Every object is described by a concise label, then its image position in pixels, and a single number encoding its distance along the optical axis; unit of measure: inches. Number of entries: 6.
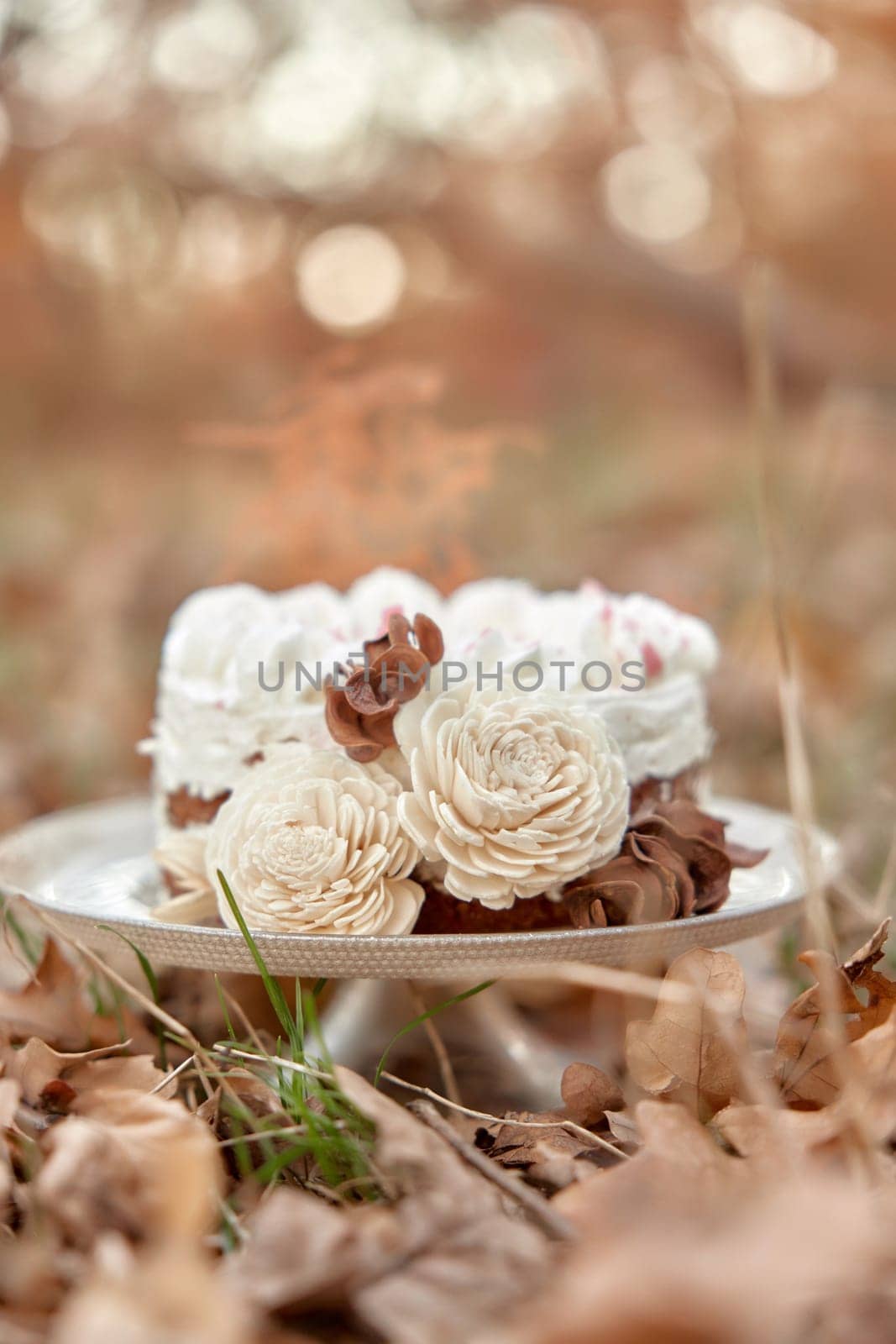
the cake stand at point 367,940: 30.9
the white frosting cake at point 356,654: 33.0
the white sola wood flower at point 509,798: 30.9
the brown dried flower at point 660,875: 31.8
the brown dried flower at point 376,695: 31.8
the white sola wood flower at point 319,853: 31.0
